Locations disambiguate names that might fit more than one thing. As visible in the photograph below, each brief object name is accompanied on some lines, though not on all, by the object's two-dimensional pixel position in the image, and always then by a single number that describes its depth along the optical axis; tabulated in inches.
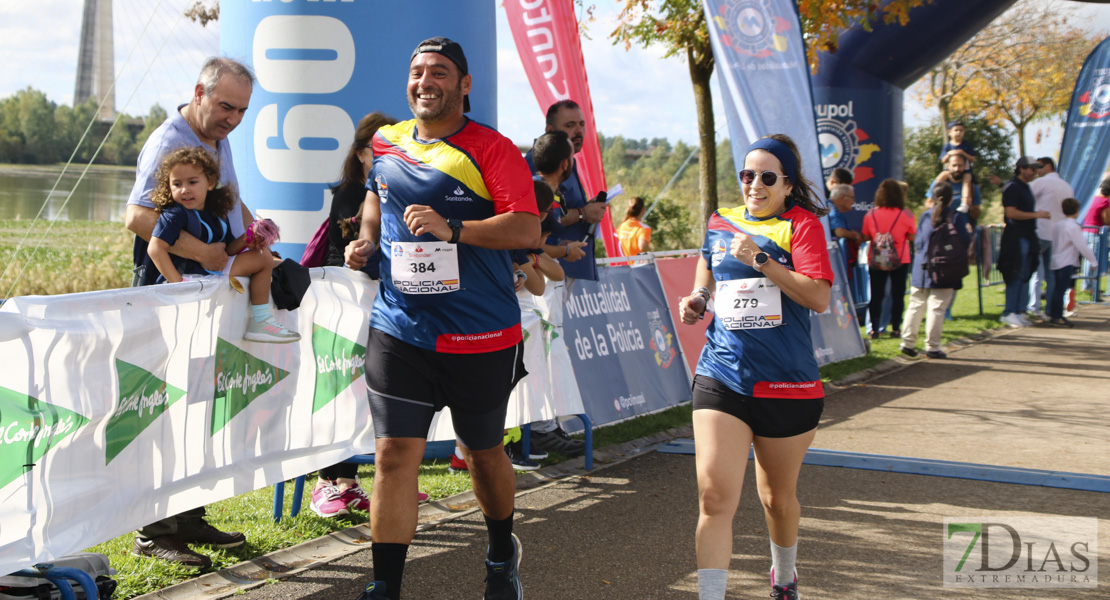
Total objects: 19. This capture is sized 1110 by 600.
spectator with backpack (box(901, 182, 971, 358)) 427.2
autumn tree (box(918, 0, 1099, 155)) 1316.4
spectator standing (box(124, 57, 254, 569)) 163.5
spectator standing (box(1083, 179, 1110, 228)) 645.3
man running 140.1
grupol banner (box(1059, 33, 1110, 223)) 674.8
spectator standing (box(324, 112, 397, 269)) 198.8
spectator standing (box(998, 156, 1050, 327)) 541.6
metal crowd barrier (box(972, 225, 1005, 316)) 642.2
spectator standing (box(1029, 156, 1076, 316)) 555.5
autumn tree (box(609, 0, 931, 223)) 539.6
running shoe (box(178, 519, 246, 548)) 171.8
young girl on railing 161.5
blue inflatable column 244.8
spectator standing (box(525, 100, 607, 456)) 248.2
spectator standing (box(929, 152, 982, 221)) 511.5
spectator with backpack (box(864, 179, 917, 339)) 466.9
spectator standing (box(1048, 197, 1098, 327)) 553.3
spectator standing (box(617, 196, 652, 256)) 545.3
